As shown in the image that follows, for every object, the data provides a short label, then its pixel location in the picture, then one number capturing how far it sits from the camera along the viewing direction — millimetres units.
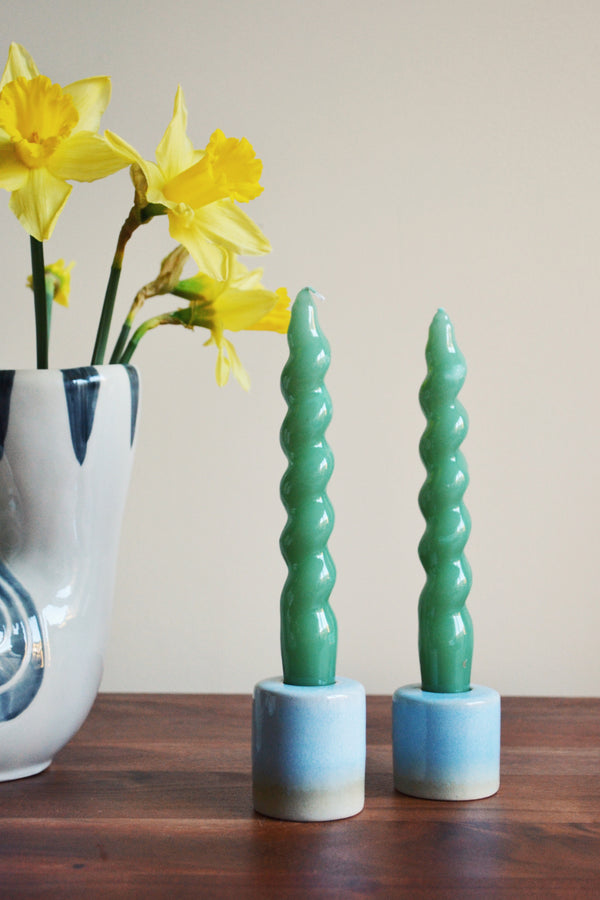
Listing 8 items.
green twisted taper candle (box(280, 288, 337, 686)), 490
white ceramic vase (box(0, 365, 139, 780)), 510
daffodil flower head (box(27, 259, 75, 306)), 661
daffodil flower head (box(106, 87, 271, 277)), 519
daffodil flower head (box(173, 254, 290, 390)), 574
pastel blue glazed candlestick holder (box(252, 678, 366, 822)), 467
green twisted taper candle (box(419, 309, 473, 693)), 525
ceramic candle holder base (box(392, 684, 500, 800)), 503
